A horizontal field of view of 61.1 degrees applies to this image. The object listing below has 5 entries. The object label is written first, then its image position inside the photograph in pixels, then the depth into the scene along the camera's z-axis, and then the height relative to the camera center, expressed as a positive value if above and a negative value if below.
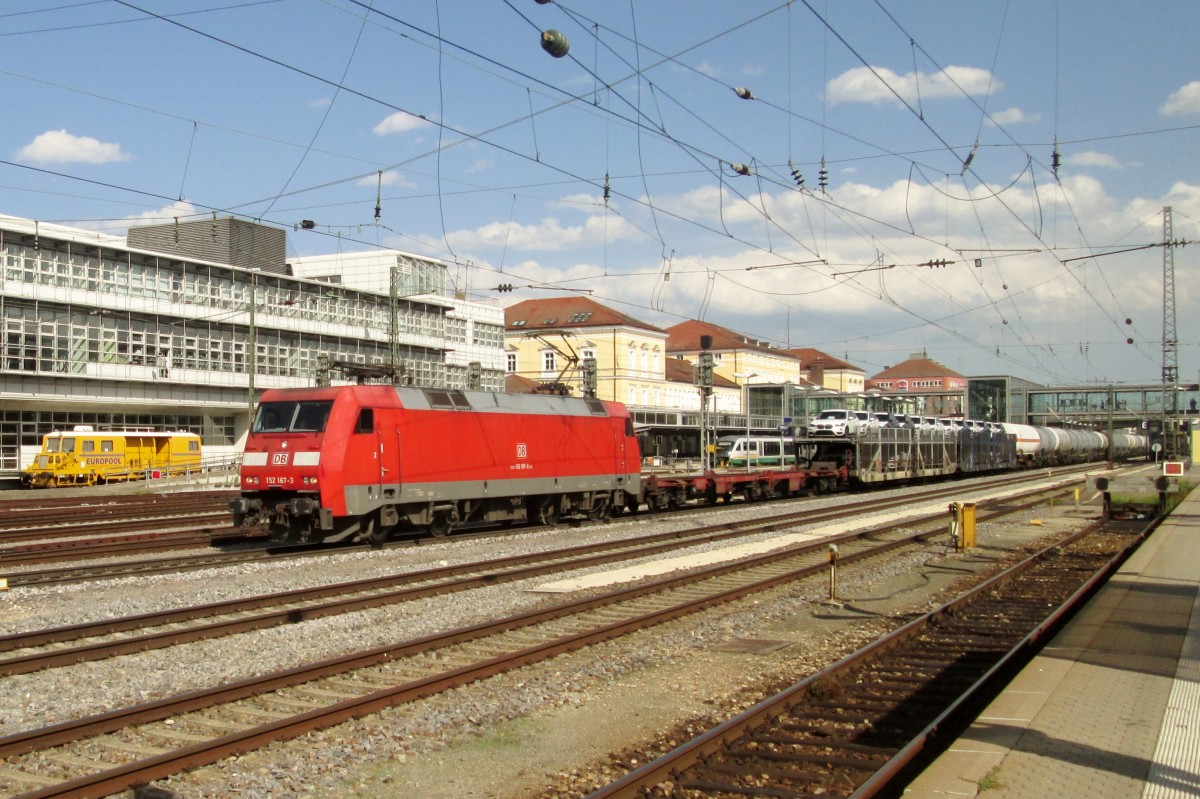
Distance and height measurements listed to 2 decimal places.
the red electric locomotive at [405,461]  18.95 -0.56
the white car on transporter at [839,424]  40.03 +0.27
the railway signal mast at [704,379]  38.75 +2.01
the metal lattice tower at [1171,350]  52.34 +4.08
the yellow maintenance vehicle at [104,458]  46.34 -1.01
